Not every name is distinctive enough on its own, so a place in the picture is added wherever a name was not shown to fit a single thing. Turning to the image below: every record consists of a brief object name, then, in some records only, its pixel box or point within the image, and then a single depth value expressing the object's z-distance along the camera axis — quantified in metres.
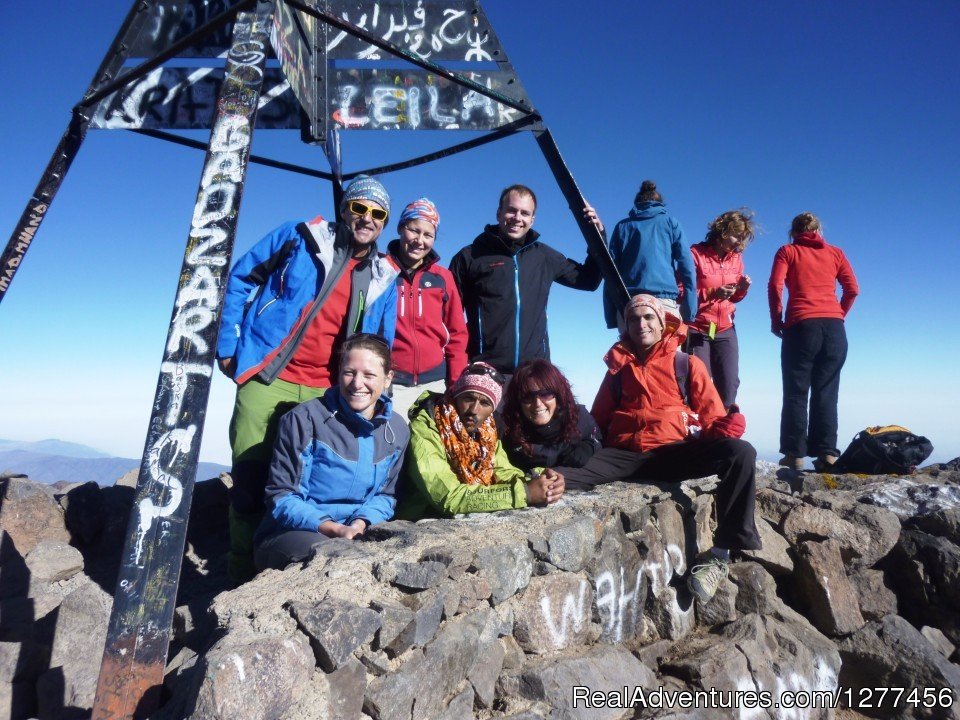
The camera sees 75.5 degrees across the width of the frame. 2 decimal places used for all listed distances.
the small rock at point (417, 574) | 2.89
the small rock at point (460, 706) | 2.90
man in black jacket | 5.34
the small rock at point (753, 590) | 5.01
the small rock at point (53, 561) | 4.60
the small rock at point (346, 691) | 2.41
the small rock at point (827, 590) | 5.40
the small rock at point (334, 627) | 2.41
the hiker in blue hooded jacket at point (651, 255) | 5.96
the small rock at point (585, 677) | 3.28
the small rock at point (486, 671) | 3.12
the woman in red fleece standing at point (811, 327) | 7.32
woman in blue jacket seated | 3.50
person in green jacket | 3.94
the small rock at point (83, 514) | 5.38
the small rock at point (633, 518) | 4.45
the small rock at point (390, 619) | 2.66
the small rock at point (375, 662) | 2.60
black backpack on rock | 7.67
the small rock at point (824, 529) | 5.93
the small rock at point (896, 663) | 4.98
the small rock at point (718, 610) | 4.86
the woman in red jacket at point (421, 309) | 4.76
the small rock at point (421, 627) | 2.73
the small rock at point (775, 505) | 6.05
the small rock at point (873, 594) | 5.81
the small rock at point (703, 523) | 5.18
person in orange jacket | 4.79
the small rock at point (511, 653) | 3.43
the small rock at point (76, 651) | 3.19
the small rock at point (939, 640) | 5.57
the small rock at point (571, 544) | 3.73
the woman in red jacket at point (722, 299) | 6.36
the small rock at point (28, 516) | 5.05
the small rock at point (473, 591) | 3.19
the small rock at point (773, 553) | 5.45
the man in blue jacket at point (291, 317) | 4.13
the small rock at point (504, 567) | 3.36
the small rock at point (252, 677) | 2.05
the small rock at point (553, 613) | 3.59
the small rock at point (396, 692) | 2.58
